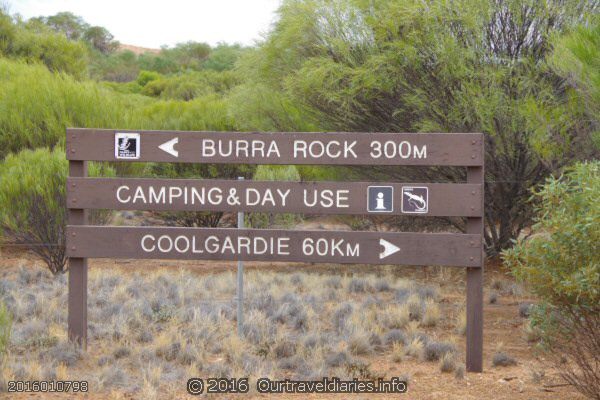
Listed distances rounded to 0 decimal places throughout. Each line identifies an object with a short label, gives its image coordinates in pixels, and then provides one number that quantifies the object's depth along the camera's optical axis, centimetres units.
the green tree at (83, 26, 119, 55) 7281
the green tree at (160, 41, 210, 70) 6619
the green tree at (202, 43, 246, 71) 5667
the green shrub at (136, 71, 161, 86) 4825
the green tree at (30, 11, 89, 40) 7100
